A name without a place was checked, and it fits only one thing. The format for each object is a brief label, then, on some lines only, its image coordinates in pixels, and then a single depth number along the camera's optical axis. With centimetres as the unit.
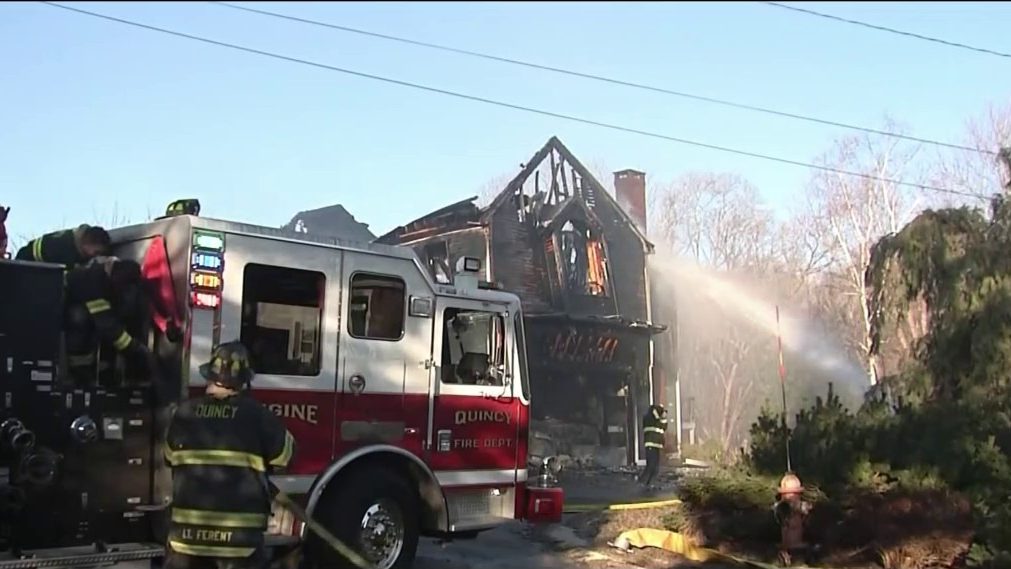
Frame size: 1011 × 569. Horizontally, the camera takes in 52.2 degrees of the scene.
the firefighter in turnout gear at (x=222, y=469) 466
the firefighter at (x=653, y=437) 1891
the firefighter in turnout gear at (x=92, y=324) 652
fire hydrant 896
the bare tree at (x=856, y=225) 3300
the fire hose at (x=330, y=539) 504
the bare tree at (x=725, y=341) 4056
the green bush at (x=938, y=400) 929
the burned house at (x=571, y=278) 2355
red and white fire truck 623
